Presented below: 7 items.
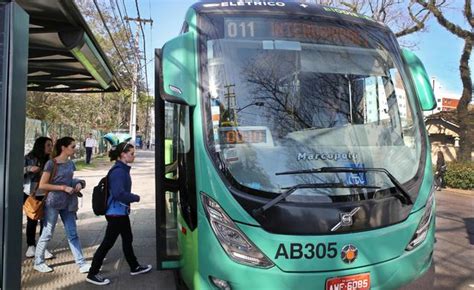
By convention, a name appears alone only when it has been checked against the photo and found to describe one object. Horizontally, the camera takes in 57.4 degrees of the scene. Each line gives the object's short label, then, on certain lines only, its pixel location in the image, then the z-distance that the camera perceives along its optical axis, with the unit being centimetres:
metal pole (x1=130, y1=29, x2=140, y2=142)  2793
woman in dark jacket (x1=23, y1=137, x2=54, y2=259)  544
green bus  297
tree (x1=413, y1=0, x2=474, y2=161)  1869
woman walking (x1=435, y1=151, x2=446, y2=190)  1662
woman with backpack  458
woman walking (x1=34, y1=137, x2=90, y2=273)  493
